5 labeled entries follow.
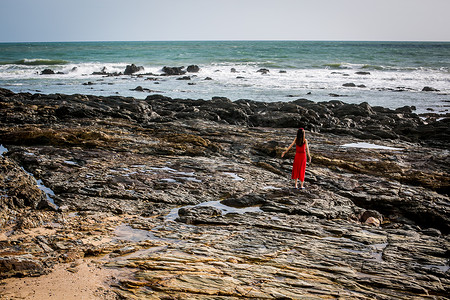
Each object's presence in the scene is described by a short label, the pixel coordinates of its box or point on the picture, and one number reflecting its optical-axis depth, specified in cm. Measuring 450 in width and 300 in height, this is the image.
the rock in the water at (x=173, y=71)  4869
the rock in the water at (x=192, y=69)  5115
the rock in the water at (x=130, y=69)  4952
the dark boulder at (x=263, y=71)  4905
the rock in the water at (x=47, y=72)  4801
